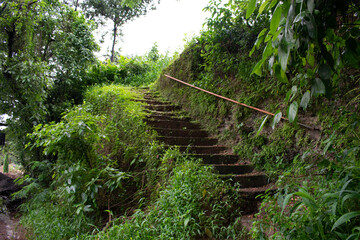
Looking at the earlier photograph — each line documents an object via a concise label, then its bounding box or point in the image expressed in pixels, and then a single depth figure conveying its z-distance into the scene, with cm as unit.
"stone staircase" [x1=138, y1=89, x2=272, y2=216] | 316
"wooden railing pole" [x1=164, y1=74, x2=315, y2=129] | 332
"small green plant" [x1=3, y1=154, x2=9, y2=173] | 555
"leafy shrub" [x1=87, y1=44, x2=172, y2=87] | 869
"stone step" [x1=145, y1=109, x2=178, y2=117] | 511
